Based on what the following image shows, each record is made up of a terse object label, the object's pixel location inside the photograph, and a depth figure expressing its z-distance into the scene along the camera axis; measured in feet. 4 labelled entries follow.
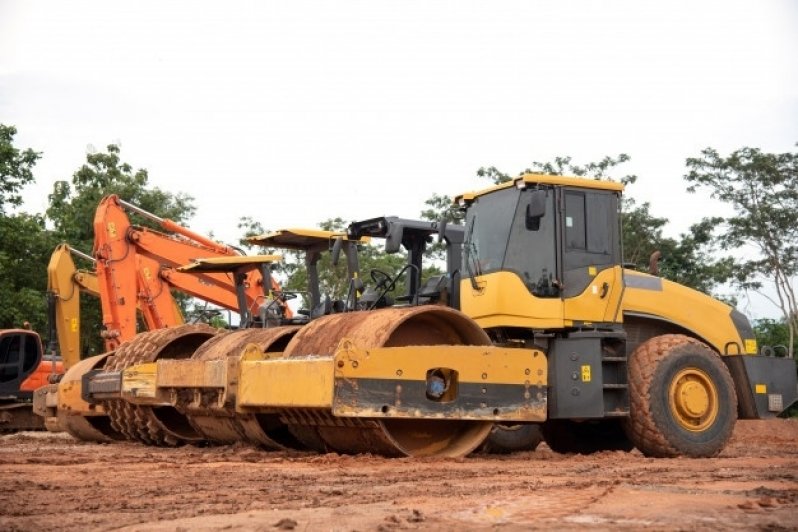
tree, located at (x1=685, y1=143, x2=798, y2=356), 106.22
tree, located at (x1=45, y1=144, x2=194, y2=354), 106.63
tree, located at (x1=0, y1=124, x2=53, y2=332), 94.99
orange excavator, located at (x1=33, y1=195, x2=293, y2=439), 63.05
